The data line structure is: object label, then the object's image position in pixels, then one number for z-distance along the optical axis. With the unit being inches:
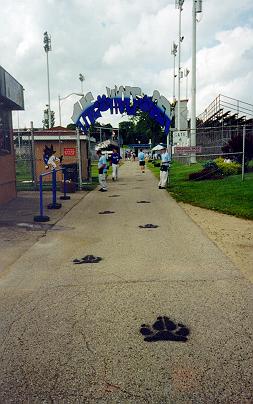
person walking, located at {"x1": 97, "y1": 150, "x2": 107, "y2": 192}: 639.3
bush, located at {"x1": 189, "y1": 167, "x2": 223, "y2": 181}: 710.6
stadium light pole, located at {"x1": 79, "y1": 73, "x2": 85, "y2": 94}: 3129.9
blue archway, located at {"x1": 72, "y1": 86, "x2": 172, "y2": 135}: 655.8
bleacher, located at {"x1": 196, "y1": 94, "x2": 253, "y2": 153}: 1069.8
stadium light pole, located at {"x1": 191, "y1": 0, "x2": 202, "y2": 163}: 1208.2
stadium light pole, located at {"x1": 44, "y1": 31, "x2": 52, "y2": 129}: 2422.0
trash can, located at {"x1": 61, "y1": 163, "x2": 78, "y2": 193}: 687.1
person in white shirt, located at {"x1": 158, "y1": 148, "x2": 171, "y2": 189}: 633.6
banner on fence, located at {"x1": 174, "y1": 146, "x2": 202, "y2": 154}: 661.3
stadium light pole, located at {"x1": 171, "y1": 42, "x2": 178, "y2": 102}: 2047.1
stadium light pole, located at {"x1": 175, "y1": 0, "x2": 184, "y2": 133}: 1670.8
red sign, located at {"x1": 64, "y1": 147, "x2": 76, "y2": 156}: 697.6
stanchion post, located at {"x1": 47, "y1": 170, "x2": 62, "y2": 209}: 446.9
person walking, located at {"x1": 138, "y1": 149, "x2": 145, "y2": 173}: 1126.2
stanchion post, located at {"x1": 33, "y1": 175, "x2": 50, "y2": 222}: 362.2
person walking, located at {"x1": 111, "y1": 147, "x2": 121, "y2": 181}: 800.3
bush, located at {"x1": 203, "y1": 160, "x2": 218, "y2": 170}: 728.3
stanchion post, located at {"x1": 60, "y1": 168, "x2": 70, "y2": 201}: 537.0
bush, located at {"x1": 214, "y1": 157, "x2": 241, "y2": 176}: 709.9
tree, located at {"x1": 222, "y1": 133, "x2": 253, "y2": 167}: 732.7
